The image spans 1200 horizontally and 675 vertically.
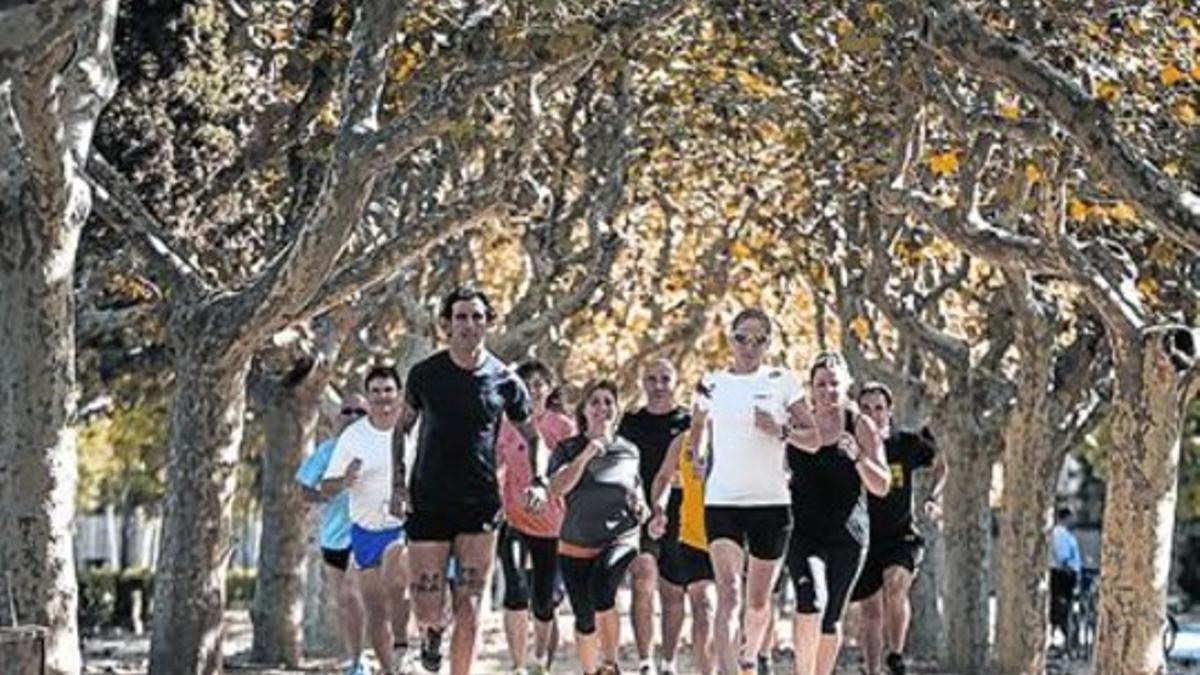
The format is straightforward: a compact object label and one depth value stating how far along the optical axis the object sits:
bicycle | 29.27
